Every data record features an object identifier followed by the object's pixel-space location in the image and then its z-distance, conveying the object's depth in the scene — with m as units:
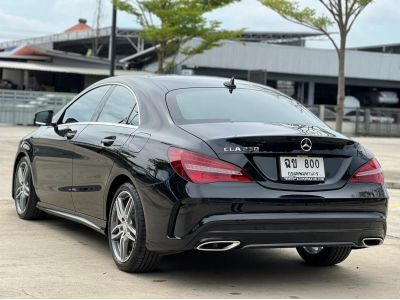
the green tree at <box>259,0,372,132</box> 26.58
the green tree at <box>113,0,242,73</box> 29.92
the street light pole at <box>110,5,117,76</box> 27.52
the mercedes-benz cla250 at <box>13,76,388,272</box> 4.83
